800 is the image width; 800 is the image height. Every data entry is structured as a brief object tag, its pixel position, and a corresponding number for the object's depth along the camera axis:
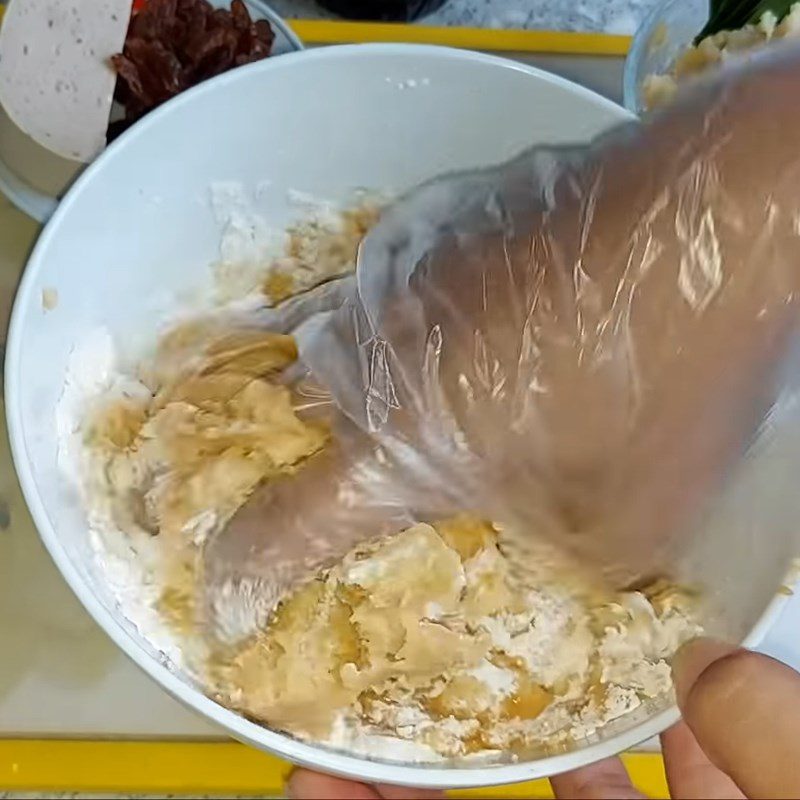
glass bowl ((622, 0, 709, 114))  0.61
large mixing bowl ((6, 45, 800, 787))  0.44
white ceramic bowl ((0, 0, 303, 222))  0.61
